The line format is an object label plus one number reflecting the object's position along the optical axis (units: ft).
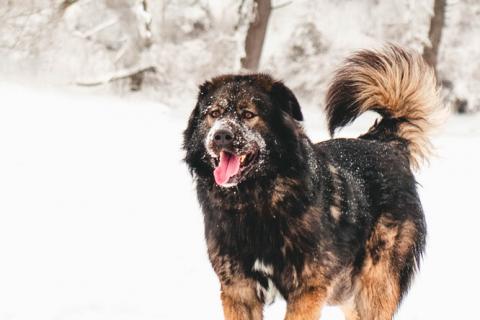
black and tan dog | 14.03
